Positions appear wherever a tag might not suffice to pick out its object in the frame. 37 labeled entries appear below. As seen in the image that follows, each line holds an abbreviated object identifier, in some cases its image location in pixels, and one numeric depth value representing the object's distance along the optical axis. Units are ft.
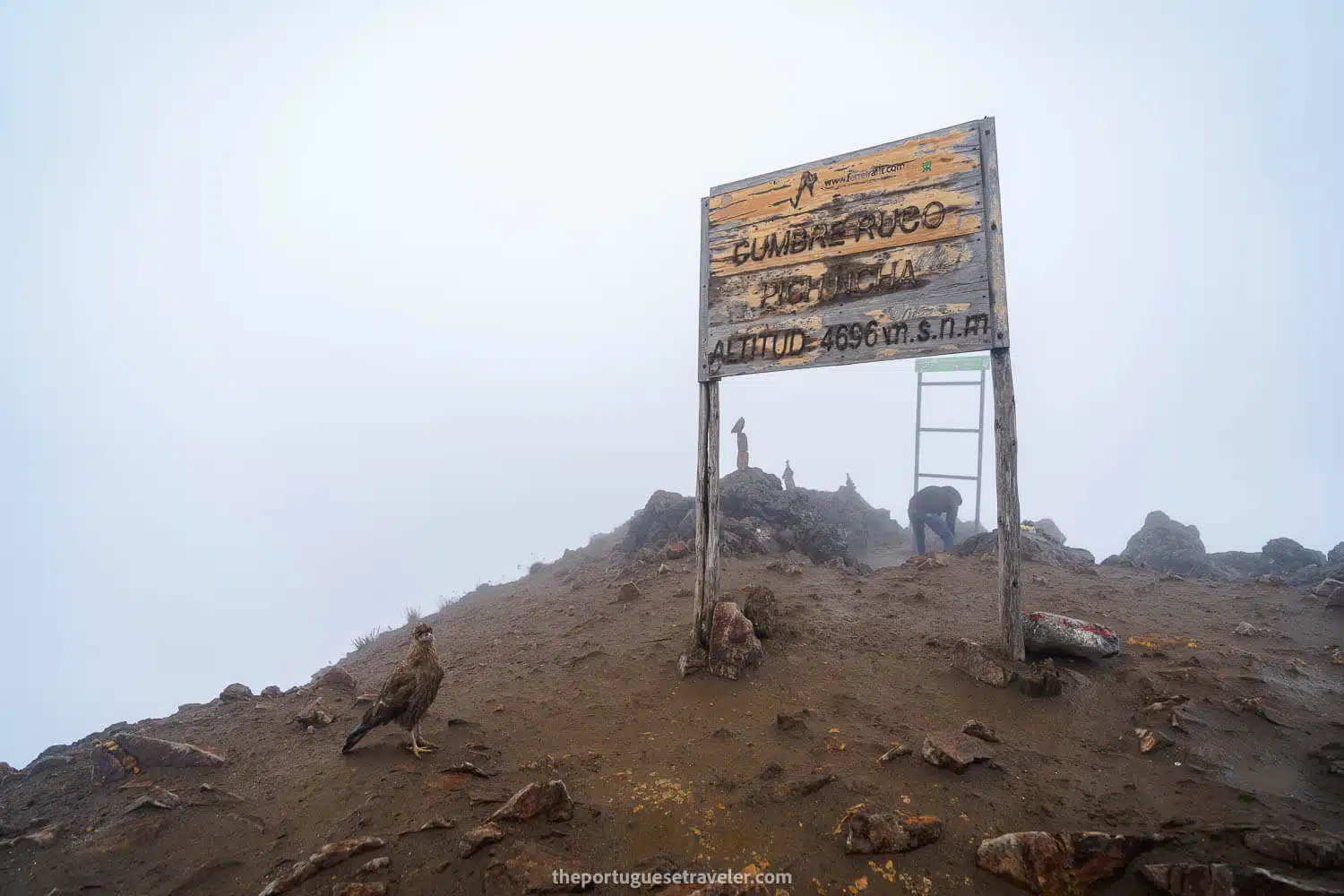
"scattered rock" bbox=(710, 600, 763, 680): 19.34
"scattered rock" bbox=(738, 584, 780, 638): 21.71
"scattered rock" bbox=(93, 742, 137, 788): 15.31
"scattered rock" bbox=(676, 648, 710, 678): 19.69
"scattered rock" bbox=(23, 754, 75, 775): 16.65
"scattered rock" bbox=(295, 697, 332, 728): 19.06
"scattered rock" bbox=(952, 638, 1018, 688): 16.83
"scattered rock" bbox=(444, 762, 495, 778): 14.02
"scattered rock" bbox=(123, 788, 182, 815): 13.55
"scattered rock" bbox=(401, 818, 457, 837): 11.27
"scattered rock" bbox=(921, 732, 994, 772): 12.44
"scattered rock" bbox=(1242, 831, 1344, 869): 8.18
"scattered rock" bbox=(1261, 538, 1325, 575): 42.22
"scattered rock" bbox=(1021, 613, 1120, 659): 17.79
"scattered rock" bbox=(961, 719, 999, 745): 13.85
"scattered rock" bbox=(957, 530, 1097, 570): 35.45
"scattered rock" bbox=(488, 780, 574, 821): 11.41
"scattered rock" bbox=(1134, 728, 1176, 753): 13.08
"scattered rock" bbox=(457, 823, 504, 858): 10.36
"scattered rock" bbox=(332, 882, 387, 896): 9.45
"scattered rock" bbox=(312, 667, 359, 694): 23.62
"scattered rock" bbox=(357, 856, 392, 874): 10.12
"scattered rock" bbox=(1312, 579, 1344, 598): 24.71
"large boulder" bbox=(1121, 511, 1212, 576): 44.04
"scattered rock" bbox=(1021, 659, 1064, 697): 16.03
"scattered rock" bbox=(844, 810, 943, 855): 10.06
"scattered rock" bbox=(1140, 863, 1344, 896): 7.65
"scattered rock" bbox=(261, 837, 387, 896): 10.08
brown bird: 15.65
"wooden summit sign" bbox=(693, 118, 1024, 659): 17.70
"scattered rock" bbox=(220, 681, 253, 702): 23.17
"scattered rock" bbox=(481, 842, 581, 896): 9.46
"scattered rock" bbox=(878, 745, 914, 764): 13.23
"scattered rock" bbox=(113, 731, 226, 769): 15.88
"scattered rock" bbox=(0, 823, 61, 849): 12.43
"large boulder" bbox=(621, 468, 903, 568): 42.14
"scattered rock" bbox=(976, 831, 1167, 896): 8.89
